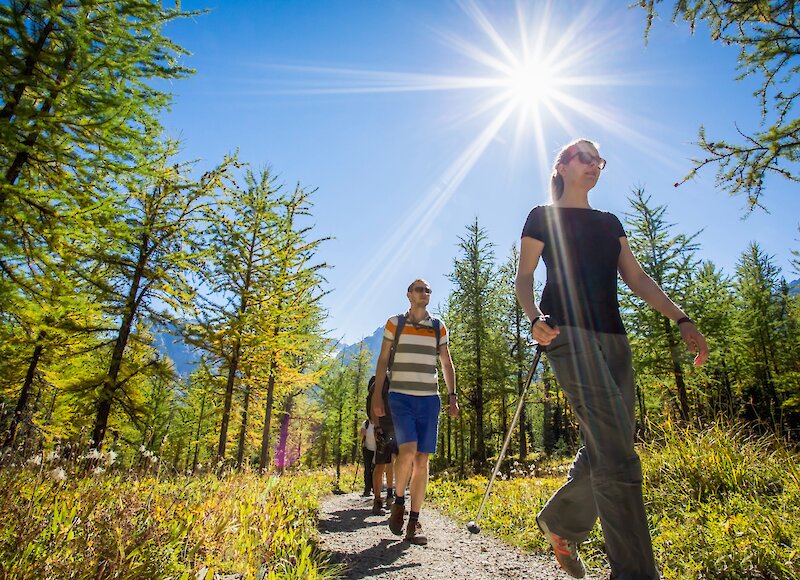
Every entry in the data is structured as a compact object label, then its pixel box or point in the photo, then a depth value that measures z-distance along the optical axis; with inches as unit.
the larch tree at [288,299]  431.5
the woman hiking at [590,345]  76.4
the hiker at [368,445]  319.9
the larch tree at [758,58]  215.0
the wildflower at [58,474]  109.7
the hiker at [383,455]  246.4
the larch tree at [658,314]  611.8
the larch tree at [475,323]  742.5
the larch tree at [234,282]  410.9
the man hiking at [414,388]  163.3
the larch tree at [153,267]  371.9
